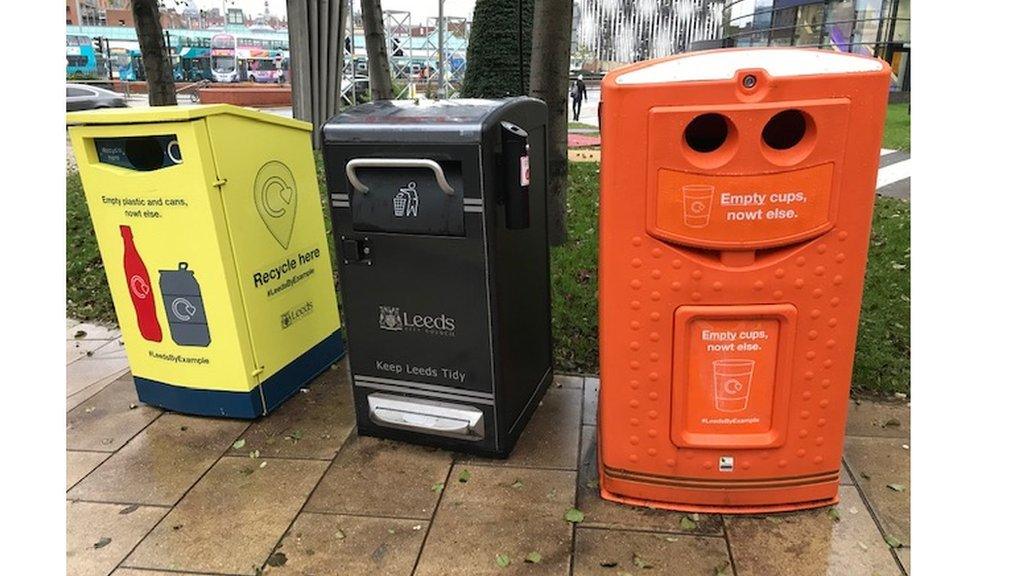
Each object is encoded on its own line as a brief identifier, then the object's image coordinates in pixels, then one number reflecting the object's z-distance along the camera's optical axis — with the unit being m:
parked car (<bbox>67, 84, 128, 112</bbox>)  15.45
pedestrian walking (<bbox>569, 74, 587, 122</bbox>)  20.73
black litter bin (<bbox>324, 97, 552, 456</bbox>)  2.47
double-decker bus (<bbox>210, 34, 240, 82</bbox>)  44.22
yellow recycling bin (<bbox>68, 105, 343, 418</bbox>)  2.82
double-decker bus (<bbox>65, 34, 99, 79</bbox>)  37.16
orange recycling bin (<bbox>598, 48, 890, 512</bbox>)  1.99
